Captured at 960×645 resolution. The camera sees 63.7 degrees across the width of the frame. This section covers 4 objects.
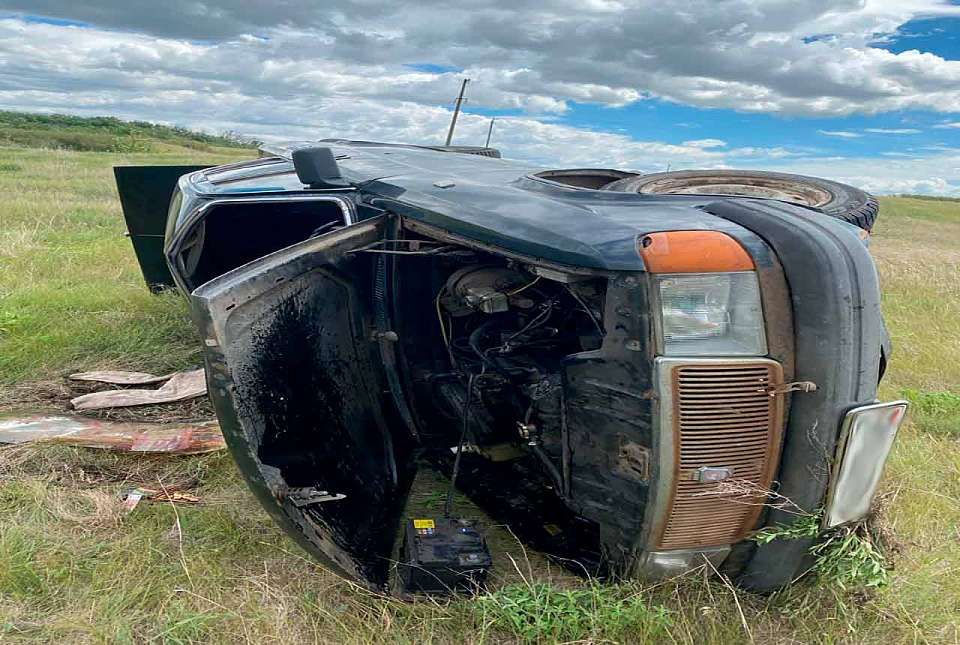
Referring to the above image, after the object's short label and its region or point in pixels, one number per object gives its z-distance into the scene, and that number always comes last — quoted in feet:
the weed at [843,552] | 7.72
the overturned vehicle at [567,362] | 7.11
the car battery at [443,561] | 8.80
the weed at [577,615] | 8.09
